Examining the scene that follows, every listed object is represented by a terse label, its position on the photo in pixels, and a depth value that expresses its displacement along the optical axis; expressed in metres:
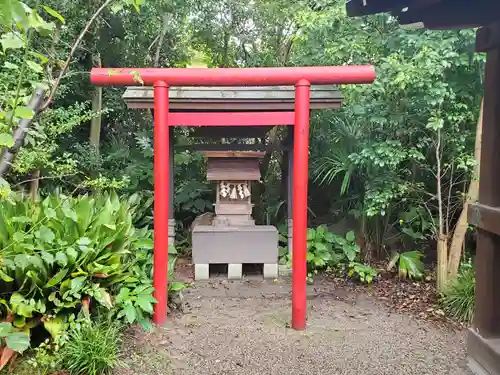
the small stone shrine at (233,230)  5.33
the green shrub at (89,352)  2.92
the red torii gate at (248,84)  3.82
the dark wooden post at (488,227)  2.07
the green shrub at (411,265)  5.14
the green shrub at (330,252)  5.52
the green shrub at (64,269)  3.09
